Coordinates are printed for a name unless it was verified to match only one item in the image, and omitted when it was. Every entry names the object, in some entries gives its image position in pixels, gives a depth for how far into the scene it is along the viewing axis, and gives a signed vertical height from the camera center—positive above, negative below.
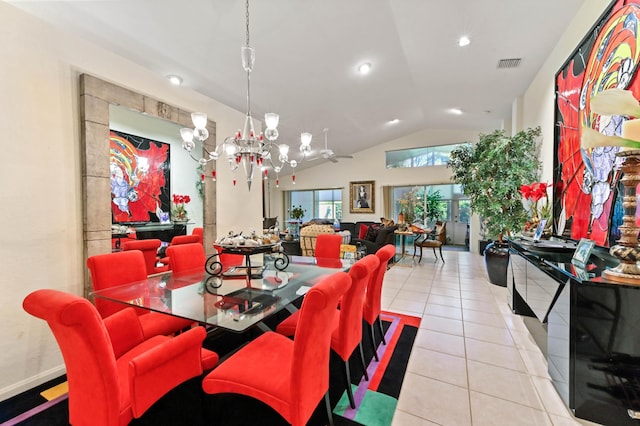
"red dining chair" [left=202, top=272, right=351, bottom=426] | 1.13 -0.85
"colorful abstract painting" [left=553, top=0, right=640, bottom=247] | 1.71 +0.69
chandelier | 2.31 +0.67
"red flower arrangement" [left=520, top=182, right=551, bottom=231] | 2.65 +0.11
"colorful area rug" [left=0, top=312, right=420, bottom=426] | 1.57 -1.32
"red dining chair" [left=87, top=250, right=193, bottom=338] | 1.95 -0.59
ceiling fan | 4.81 +1.03
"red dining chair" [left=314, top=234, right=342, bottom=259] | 3.52 -0.54
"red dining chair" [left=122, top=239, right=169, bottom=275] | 3.01 -0.51
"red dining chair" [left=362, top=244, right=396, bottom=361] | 2.15 -0.75
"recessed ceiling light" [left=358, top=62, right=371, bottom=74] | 3.82 +2.10
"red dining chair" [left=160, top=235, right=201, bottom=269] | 3.31 -0.43
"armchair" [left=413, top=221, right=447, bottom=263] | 6.15 -0.85
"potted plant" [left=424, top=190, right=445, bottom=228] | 8.60 -0.01
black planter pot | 4.25 -0.93
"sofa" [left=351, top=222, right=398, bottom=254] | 5.77 -0.76
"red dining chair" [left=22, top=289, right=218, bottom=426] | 0.98 -0.68
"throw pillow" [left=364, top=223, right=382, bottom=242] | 6.27 -0.67
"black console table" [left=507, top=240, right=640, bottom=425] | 1.33 -0.76
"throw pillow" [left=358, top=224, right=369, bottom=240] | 7.43 -0.69
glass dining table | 1.59 -0.66
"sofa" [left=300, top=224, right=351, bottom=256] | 5.14 -0.57
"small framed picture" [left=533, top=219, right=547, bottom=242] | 2.57 -0.24
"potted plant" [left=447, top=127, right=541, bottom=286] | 3.61 +0.37
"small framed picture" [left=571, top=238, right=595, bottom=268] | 1.70 -0.32
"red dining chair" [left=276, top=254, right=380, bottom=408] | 1.62 -0.72
